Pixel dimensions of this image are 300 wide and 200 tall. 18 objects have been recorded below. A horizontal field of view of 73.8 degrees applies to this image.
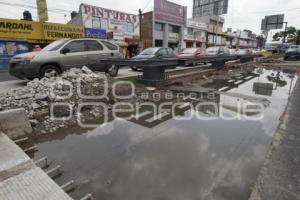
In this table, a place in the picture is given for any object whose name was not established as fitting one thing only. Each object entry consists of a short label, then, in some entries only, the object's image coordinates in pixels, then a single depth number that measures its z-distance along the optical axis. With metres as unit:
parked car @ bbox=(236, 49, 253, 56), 25.49
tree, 66.88
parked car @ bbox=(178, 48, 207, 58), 15.84
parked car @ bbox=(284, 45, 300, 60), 24.70
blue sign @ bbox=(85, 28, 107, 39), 21.53
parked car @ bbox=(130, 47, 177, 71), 12.34
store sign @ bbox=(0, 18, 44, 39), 16.12
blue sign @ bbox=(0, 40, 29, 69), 15.70
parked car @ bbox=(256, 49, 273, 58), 29.35
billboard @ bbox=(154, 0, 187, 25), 30.05
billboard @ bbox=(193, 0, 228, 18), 51.44
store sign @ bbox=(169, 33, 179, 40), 33.30
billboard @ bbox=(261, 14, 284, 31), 51.75
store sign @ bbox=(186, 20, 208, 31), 36.72
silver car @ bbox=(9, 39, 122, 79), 6.98
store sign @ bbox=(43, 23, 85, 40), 18.48
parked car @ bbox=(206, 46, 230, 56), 17.78
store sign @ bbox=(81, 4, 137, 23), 21.56
